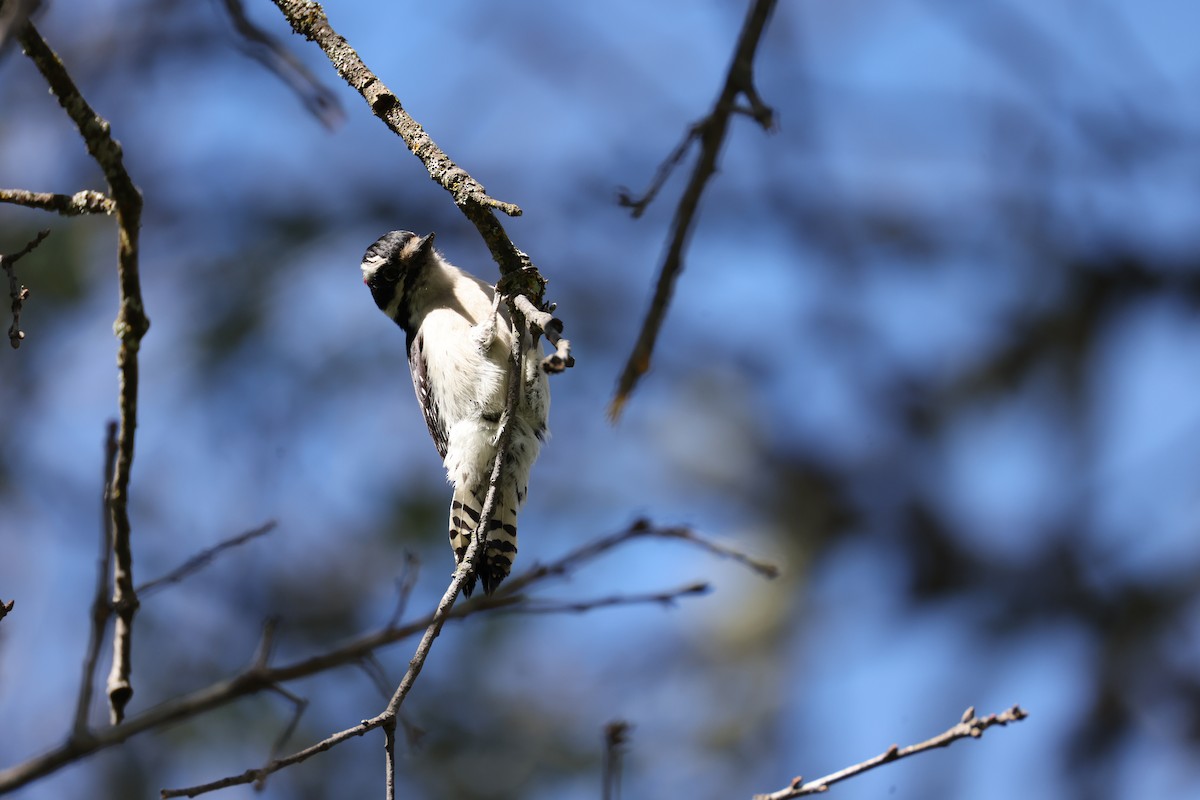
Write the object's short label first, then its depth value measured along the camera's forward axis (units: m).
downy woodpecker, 9.70
